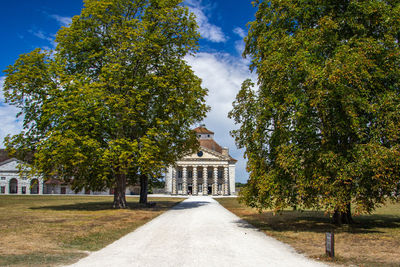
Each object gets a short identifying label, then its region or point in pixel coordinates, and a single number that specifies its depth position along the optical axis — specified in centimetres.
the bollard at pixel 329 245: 821
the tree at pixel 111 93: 2139
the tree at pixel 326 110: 1272
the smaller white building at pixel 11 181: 7056
